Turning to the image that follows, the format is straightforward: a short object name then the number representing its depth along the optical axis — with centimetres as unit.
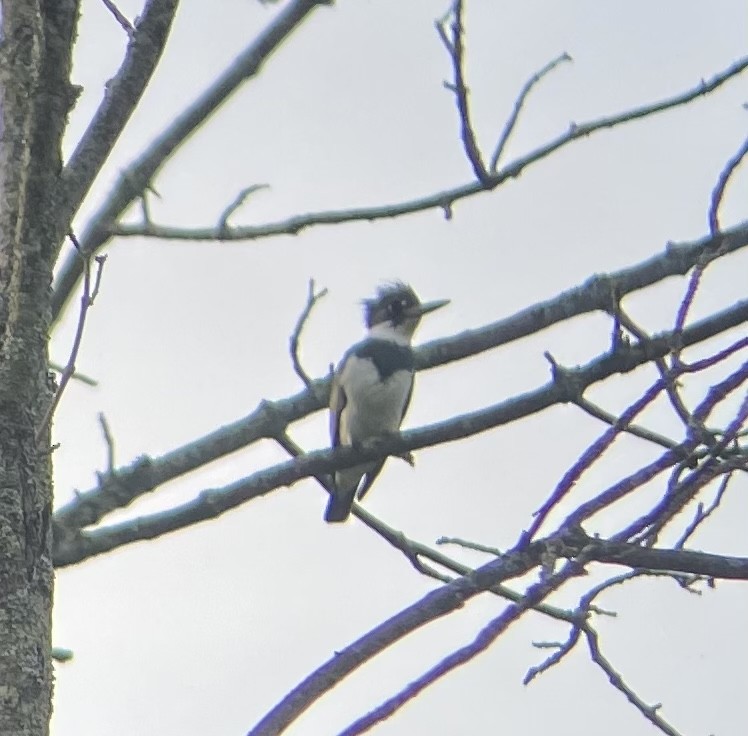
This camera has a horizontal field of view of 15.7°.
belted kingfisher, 1208
